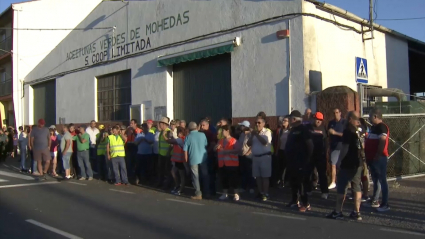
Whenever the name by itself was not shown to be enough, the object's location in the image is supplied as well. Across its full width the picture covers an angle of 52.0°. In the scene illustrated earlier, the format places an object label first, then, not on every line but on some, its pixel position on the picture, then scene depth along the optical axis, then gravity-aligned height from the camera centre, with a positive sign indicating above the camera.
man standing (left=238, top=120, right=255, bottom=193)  9.61 -0.72
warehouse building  11.58 +2.28
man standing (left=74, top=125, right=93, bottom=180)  13.43 -0.72
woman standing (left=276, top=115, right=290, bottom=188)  9.95 -0.41
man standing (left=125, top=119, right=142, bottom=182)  12.86 -0.59
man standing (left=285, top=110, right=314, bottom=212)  7.90 -0.50
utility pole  12.46 +3.28
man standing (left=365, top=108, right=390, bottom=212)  7.61 -0.43
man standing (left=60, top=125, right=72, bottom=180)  13.74 -0.64
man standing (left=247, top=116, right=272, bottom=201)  9.12 -0.57
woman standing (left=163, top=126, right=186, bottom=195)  10.43 -0.77
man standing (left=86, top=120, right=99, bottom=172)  14.43 -0.34
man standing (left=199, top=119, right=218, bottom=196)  10.33 -0.57
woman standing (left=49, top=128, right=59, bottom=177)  15.20 -0.66
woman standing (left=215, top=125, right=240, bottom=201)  9.55 -0.74
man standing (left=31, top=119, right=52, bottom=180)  14.24 -0.42
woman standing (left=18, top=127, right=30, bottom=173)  16.78 -0.58
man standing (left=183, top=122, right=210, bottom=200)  9.87 -0.60
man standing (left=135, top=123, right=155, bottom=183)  12.14 -0.61
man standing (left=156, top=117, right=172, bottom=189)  11.30 -0.71
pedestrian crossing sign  12.05 +1.58
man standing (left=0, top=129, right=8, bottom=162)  21.03 -0.74
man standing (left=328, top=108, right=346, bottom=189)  8.94 -0.12
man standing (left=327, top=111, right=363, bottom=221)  7.16 -0.53
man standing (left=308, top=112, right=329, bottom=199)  8.96 -0.51
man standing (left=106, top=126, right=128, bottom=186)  12.20 -0.69
